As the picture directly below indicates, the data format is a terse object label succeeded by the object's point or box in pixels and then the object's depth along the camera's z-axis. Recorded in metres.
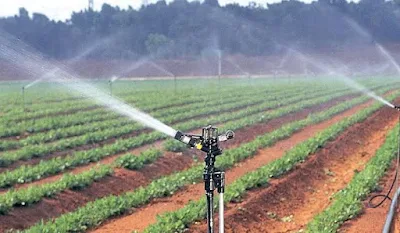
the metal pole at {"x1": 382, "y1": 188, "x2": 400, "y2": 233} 8.47
